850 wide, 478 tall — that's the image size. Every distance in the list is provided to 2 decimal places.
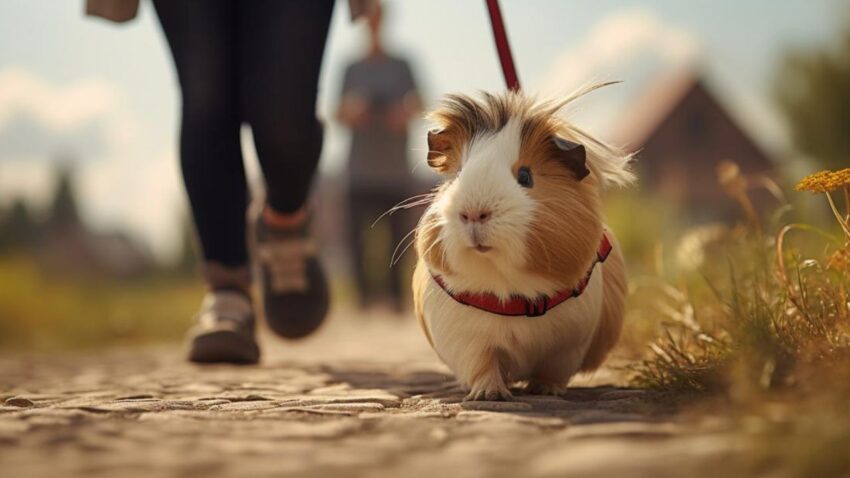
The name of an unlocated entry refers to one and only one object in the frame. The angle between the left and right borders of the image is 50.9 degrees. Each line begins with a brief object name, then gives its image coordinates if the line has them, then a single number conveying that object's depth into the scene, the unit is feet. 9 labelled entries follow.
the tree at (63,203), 52.12
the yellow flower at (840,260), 9.34
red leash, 11.14
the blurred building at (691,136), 67.72
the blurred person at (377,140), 28.66
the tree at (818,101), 39.75
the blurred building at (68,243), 34.99
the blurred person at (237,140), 13.02
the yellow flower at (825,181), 9.12
